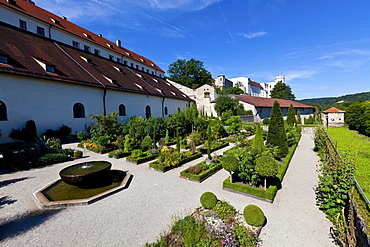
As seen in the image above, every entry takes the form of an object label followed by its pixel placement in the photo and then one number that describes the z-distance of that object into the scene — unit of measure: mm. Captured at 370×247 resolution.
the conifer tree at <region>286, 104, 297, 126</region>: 24884
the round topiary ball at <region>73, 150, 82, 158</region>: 10748
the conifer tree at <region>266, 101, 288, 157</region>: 10596
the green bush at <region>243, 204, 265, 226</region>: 4309
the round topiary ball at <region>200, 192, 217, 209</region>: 5039
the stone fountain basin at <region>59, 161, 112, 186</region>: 6125
